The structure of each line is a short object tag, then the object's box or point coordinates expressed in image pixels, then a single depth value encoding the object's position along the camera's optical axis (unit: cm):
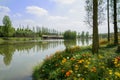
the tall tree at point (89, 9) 964
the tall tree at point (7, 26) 3458
